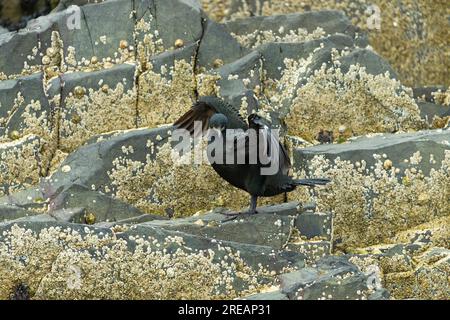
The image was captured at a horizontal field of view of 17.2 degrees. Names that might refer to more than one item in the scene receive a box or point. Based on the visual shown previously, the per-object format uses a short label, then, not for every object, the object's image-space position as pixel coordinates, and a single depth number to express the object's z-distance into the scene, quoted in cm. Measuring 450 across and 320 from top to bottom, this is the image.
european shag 1828
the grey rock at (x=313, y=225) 1812
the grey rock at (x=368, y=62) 2111
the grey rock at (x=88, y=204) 1853
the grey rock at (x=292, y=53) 2112
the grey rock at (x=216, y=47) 2108
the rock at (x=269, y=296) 1612
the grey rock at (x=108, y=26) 2105
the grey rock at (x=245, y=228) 1781
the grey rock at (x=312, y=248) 1773
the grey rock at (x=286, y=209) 1839
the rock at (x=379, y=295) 1606
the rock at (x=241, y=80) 2039
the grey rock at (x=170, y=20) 2119
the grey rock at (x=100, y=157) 1933
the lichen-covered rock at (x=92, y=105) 2033
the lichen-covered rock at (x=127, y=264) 1695
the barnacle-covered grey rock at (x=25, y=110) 2016
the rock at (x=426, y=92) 2238
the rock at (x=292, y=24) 2236
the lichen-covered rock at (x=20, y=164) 1962
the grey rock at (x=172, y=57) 2072
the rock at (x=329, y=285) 1611
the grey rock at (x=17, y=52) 2070
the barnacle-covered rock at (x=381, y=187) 1920
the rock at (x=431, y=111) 2148
